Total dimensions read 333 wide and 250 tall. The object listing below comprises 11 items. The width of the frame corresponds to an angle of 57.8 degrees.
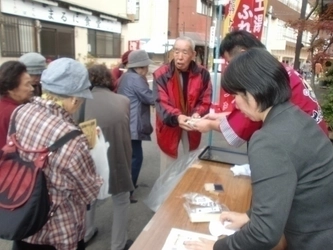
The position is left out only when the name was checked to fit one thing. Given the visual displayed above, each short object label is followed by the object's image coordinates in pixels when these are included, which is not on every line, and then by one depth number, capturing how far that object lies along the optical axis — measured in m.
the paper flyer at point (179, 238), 1.28
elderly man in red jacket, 2.77
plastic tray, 2.31
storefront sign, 9.19
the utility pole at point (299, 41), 5.71
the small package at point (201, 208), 1.49
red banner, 3.68
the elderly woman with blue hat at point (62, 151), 1.38
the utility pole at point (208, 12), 21.61
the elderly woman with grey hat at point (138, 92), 3.18
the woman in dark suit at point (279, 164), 0.85
